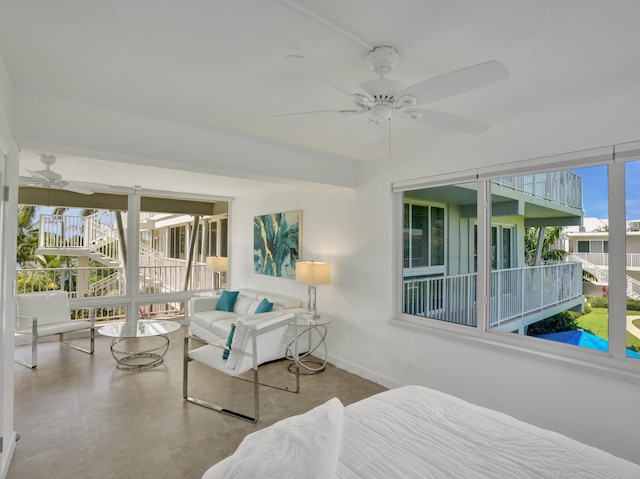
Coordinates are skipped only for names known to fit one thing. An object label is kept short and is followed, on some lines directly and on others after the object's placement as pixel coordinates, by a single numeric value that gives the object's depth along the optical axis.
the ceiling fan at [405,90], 1.37
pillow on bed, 1.23
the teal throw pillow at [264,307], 4.67
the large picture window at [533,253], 2.42
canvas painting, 5.13
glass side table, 4.14
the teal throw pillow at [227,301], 5.48
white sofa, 4.64
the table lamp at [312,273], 4.14
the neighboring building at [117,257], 5.75
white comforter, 1.30
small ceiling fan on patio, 3.74
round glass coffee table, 4.22
